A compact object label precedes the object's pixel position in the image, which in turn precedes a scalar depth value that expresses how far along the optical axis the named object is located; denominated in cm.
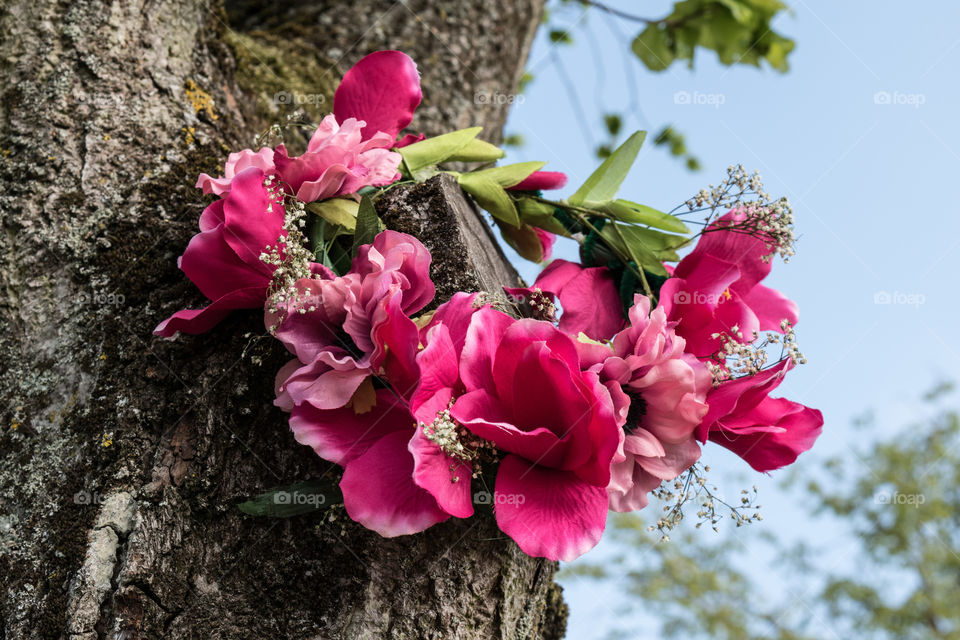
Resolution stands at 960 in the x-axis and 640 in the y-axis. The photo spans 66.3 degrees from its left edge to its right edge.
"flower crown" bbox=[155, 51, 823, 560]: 85
